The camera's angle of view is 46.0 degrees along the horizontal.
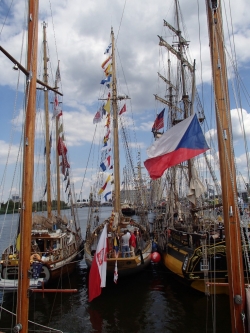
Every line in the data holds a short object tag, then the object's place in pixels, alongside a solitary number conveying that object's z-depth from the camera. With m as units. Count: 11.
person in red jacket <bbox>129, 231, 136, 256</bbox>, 16.42
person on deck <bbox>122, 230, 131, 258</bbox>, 16.08
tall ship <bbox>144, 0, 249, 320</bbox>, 5.66
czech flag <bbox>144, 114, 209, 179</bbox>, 8.24
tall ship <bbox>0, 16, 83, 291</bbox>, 14.91
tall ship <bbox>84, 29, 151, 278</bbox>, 15.30
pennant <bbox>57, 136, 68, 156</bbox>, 21.95
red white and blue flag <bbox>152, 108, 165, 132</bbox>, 23.86
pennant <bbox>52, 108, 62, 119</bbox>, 20.91
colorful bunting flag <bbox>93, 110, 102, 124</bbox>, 19.94
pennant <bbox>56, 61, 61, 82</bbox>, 24.26
